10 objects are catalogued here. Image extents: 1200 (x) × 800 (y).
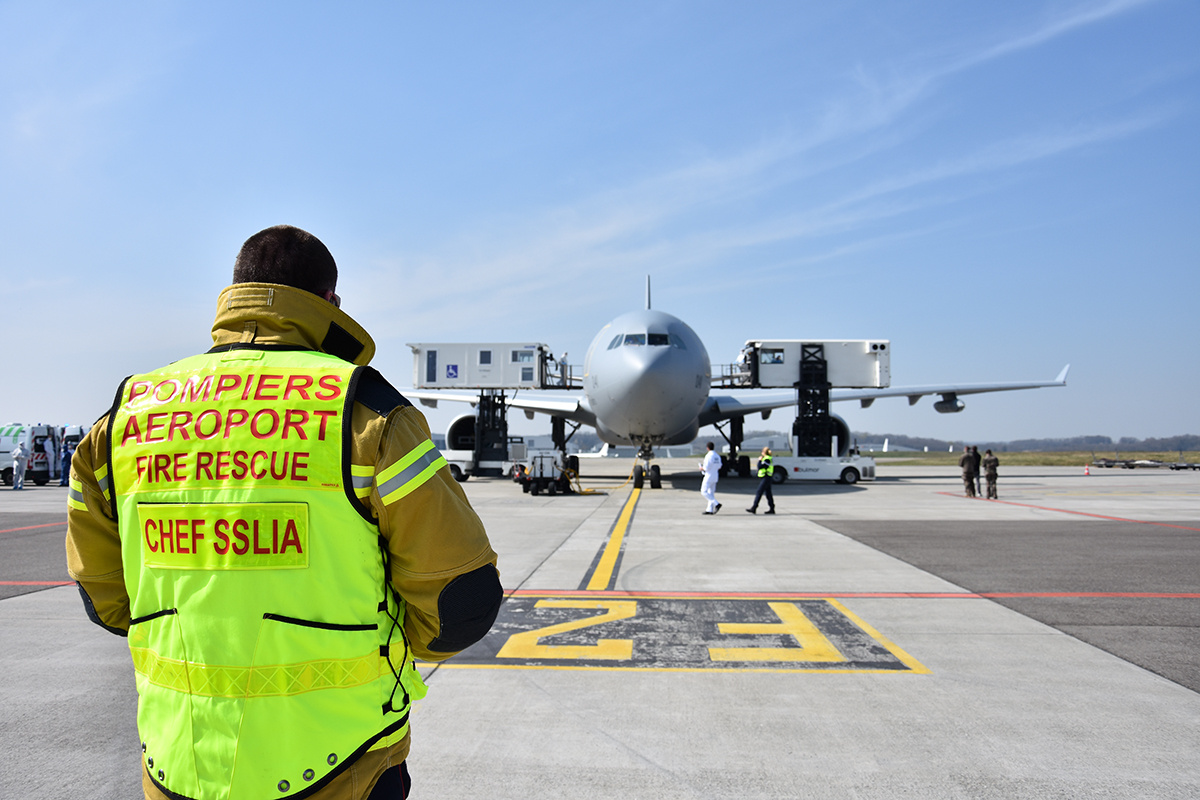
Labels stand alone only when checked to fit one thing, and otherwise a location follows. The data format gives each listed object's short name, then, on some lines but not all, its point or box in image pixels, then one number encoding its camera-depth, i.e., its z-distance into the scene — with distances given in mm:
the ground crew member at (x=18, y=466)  23266
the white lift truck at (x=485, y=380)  28188
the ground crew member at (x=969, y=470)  18744
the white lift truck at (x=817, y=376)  27391
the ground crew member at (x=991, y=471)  18234
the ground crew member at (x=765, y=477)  13883
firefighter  1594
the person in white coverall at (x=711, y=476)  13852
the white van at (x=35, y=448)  25812
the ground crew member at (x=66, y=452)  27609
